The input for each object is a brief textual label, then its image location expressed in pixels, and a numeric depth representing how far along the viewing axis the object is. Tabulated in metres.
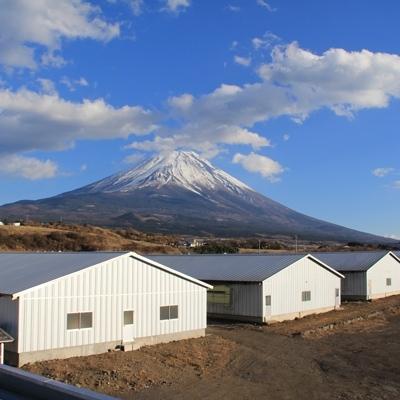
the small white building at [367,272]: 49.69
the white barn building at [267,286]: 34.88
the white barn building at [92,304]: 20.89
